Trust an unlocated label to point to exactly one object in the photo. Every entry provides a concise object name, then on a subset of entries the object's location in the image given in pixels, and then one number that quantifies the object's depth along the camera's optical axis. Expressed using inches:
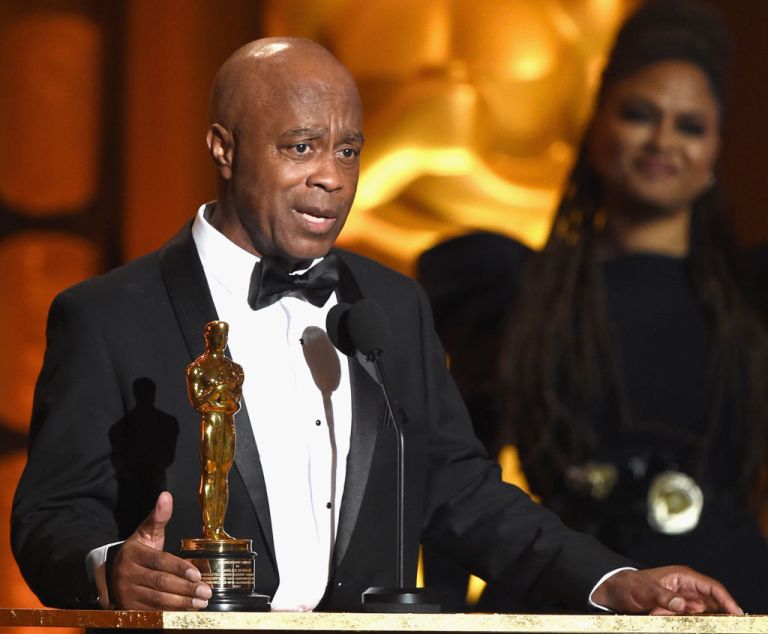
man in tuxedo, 564.6
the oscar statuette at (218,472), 553.5
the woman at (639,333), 617.3
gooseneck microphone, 555.0
